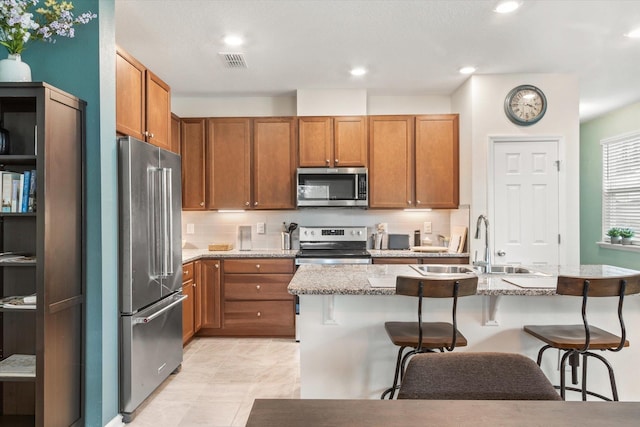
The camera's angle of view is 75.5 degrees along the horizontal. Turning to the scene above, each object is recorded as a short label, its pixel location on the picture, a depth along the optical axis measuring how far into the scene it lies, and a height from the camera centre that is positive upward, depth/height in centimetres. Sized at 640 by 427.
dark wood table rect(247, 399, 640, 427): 99 -50
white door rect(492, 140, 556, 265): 406 +11
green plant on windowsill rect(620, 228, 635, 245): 508 -27
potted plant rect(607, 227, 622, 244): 519 -27
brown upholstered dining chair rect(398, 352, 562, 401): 121 -49
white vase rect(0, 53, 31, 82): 210 +74
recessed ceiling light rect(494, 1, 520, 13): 269 +137
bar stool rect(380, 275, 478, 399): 204 -43
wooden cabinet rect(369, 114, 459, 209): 446 +56
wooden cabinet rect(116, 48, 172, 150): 261 +78
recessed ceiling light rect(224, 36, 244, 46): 322 +137
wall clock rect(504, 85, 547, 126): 404 +106
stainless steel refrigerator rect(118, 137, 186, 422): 251 -37
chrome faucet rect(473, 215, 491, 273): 269 -32
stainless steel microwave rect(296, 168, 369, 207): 441 +29
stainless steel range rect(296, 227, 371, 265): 467 -29
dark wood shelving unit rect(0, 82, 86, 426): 203 -25
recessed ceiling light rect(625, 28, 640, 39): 312 +138
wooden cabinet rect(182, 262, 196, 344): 374 -84
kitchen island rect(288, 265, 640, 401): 240 -66
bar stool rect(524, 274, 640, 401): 202 -64
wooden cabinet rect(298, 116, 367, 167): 448 +79
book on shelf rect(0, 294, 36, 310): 209 -46
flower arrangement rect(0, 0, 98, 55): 203 +98
